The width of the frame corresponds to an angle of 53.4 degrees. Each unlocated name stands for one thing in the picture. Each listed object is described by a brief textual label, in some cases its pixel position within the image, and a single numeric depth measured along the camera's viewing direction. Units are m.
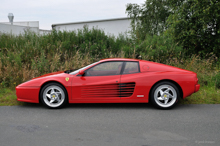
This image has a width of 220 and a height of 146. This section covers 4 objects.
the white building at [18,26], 19.72
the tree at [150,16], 20.95
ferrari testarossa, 5.38
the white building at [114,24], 23.58
